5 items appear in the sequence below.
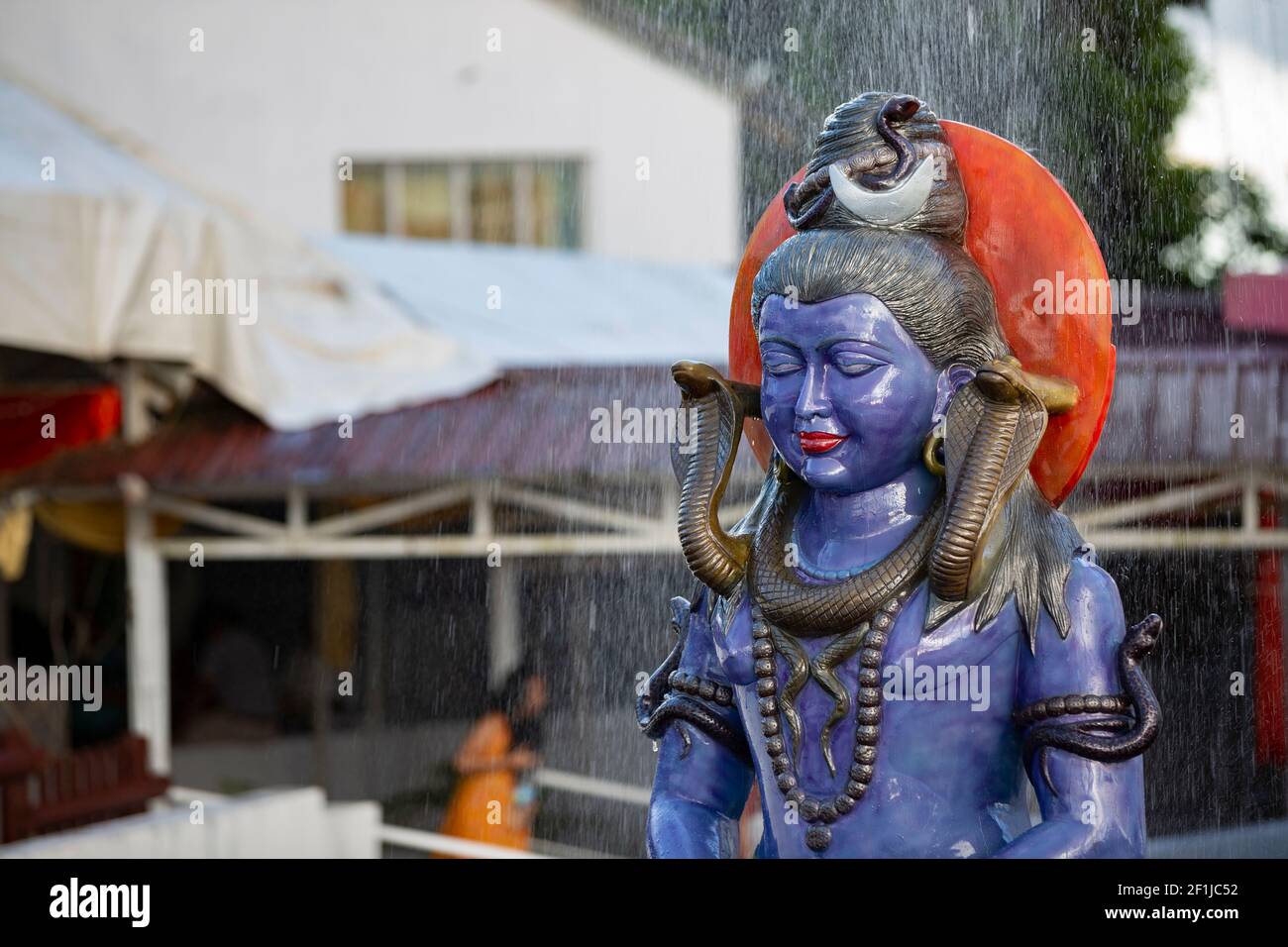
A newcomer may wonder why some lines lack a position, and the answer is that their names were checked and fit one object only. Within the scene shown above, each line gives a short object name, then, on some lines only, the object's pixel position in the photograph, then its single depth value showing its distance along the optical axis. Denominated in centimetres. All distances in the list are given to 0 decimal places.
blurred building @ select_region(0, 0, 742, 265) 1162
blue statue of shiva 225
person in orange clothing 624
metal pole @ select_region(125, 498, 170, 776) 696
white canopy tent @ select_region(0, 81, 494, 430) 551
